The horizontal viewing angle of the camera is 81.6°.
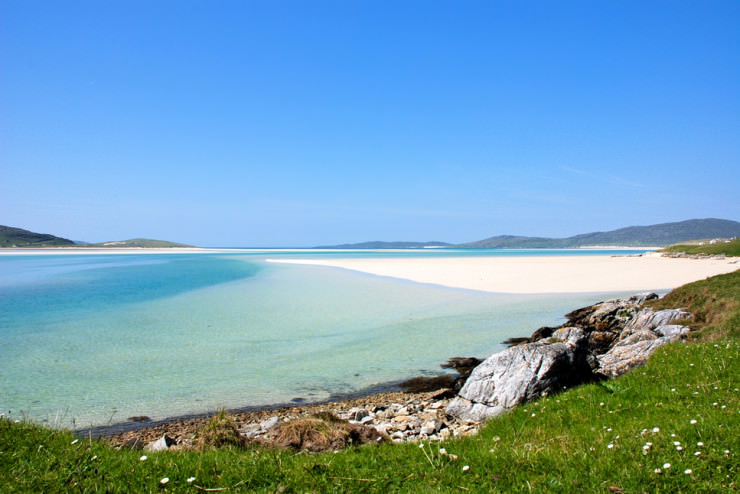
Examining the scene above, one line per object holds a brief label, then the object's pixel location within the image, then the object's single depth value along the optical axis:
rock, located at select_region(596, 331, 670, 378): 11.07
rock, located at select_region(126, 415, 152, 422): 10.68
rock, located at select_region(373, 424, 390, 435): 8.73
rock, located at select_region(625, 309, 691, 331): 16.92
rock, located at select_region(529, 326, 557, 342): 17.59
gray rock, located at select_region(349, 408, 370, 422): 9.94
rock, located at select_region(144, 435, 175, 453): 7.93
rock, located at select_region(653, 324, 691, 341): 14.16
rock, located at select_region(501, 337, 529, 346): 17.83
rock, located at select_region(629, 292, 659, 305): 21.94
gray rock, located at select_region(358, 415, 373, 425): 9.66
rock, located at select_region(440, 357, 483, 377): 14.41
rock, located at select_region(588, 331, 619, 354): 16.69
